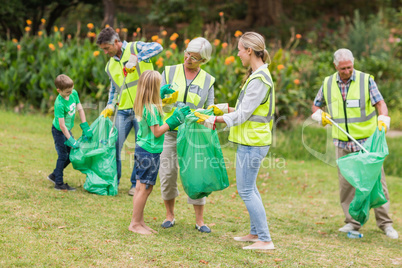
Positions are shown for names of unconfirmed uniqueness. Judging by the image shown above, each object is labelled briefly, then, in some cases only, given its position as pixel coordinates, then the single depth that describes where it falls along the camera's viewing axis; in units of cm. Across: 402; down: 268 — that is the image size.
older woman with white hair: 823
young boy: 950
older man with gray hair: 923
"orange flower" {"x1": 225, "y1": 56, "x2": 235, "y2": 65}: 1600
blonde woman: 743
